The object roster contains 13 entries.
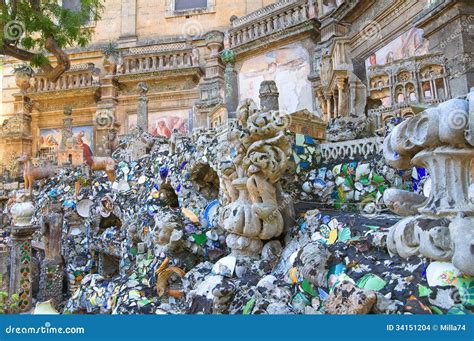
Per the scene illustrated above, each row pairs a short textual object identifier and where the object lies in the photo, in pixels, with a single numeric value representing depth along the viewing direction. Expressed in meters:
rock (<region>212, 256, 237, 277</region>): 3.97
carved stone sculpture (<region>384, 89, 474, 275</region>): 2.20
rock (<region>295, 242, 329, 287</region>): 2.89
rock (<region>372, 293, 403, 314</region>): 2.30
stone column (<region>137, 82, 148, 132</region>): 12.46
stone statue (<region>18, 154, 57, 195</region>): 10.45
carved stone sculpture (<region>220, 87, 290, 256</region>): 4.06
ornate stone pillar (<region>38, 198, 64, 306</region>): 8.30
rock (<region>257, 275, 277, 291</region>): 3.24
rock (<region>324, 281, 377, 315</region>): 2.29
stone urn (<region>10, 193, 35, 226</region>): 7.03
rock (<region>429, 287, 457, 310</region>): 2.22
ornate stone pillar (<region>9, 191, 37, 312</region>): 7.04
